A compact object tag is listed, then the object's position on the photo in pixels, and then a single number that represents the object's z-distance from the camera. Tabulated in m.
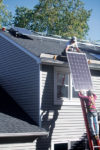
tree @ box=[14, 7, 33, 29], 35.28
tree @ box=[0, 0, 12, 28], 26.73
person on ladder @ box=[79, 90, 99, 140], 11.43
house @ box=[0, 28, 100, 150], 12.06
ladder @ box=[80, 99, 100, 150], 11.05
